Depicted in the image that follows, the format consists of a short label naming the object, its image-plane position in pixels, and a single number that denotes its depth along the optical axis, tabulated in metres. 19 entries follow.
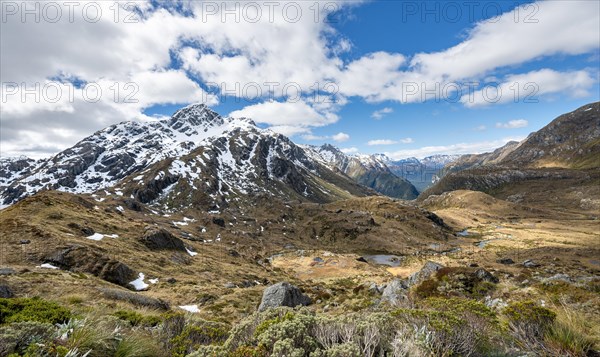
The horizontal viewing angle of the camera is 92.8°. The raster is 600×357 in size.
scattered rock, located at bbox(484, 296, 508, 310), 19.03
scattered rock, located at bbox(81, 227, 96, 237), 55.59
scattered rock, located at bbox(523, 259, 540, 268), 73.03
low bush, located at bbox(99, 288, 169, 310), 23.75
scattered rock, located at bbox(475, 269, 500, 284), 25.58
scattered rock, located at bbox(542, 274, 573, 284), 22.99
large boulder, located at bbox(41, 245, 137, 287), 36.12
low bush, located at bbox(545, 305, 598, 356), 7.34
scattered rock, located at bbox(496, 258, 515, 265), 84.72
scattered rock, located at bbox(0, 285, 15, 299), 18.45
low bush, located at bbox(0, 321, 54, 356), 6.23
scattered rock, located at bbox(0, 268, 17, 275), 26.34
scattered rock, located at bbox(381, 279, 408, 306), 25.64
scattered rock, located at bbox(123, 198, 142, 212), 155.62
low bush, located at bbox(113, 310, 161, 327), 12.45
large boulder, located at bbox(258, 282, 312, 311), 26.70
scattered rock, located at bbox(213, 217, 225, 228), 159.38
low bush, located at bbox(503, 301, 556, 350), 8.02
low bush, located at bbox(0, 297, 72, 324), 8.56
